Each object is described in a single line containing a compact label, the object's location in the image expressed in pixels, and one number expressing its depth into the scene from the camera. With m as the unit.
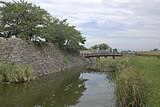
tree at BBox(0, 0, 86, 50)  15.71
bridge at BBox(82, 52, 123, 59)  27.04
